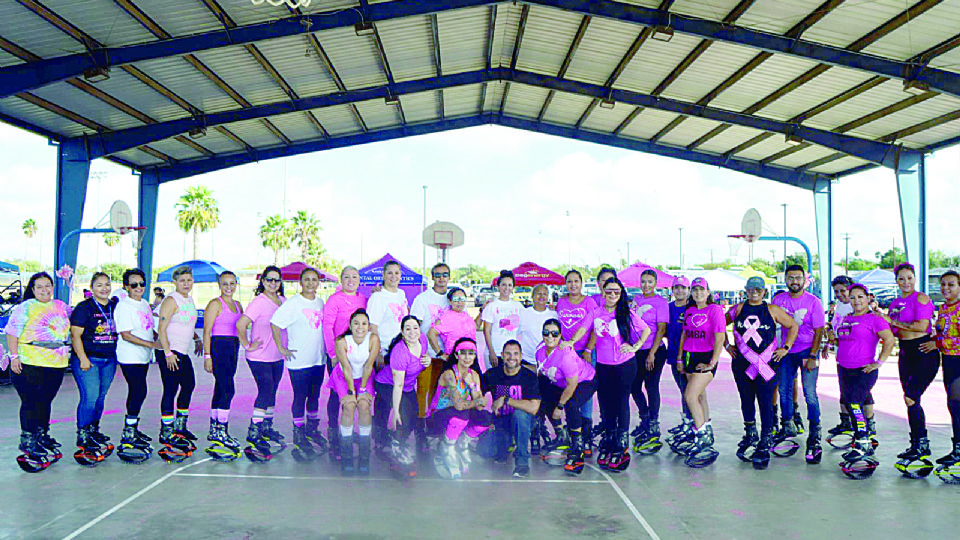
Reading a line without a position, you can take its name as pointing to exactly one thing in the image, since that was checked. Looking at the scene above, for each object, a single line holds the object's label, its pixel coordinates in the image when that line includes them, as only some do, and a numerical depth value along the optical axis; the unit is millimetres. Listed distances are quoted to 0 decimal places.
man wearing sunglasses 5738
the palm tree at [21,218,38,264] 89312
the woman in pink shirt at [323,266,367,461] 6023
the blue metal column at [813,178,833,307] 20938
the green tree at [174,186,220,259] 47906
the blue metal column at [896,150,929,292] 15891
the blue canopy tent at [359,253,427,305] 18895
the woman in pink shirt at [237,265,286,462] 5764
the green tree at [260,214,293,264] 53719
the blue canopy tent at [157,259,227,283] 16625
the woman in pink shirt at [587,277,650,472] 5738
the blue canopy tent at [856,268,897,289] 33469
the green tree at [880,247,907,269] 68938
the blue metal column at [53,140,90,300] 15547
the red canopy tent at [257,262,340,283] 19667
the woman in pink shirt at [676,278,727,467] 5727
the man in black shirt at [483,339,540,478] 5482
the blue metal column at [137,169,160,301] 19438
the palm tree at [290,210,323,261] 57059
